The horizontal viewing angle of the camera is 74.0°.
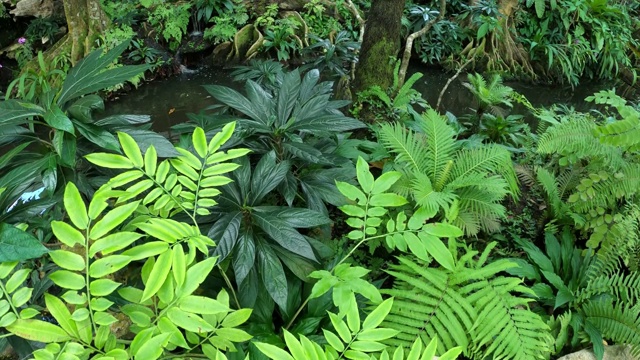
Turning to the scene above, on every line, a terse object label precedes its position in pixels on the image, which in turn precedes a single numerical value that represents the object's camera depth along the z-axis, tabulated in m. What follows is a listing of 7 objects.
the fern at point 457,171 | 2.26
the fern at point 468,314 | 1.83
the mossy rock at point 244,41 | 6.85
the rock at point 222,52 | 6.89
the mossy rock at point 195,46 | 6.86
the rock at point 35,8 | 6.84
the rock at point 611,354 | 2.06
